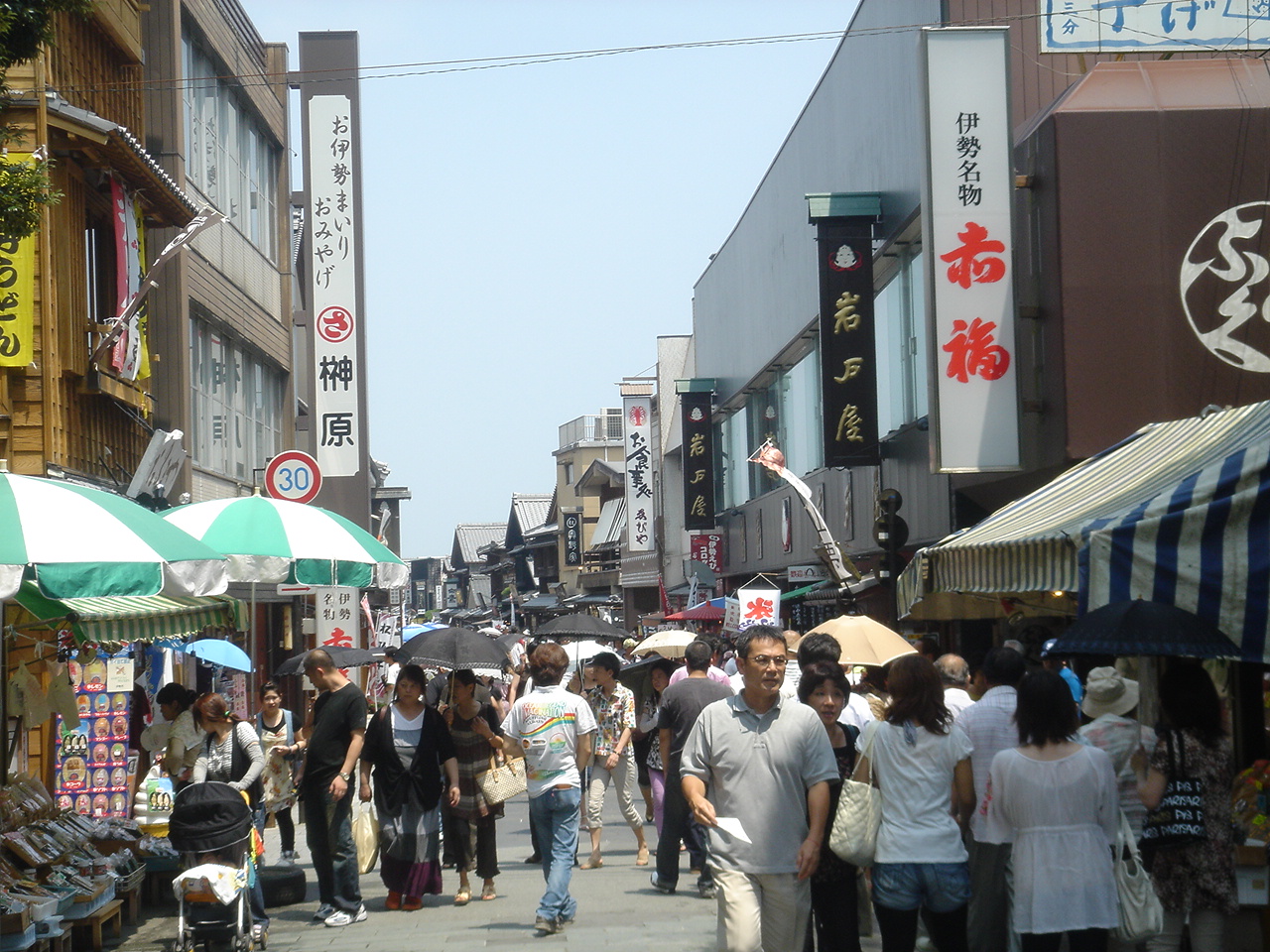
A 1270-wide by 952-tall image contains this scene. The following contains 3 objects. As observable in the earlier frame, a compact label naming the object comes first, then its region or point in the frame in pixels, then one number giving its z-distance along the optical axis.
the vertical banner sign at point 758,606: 22.36
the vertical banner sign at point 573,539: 71.88
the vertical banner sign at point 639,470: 50.50
